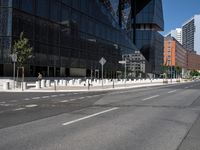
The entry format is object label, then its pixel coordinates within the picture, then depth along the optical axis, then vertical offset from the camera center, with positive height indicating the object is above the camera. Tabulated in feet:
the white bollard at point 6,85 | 117.16 -3.09
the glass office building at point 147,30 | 395.34 +50.36
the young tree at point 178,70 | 578.82 +11.23
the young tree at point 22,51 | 131.85 +8.89
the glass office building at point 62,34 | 151.43 +21.34
